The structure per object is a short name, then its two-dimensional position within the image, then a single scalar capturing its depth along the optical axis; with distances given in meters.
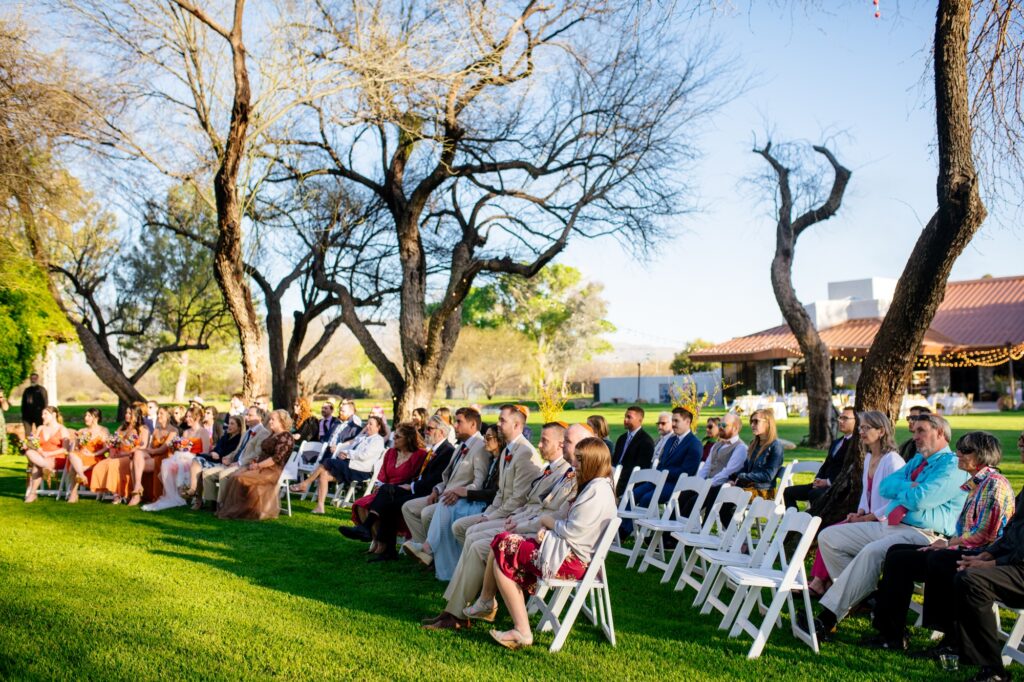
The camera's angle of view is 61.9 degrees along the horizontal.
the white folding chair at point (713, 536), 5.96
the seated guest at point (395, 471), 7.89
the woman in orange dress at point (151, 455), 10.84
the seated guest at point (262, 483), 9.67
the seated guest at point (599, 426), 8.65
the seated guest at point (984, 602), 4.38
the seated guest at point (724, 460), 8.12
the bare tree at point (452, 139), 12.13
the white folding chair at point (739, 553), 5.42
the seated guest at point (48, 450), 11.16
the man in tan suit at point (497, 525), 5.32
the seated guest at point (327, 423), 11.92
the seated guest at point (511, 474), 6.34
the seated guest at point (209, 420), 11.88
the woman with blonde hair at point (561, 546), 4.99
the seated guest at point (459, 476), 7.02
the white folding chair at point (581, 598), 4.87
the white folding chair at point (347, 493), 10.43
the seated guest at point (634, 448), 8.88
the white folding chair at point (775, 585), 4.75
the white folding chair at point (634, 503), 7.41
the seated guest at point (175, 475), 10.74
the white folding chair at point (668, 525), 6.60
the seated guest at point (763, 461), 7.82
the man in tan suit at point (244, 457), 10.36
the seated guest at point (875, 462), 5.99
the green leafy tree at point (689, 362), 46.80
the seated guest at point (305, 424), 12.56
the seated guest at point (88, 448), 11.14
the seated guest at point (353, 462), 10.31
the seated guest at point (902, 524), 5.11
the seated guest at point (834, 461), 7.70
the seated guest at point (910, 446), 5.87
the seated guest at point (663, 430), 8.91
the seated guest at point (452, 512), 6.71
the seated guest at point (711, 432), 9.28
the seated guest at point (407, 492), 7.63
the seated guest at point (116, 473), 10.96
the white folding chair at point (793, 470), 7.25
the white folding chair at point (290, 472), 10.17
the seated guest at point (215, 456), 10.54
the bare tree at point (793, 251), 15.41
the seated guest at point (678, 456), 8.30
